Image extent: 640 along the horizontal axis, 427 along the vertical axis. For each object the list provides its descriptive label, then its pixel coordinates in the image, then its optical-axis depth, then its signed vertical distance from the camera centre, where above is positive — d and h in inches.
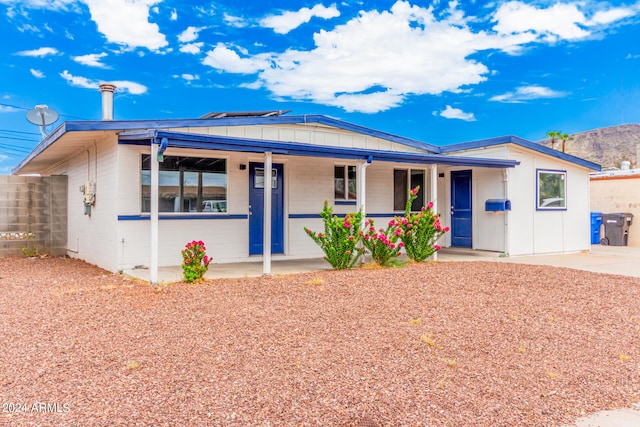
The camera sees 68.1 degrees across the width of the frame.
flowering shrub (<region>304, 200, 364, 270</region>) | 330.0 -15.6
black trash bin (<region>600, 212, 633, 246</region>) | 593.3 -14.8
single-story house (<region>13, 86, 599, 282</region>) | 338.0 +26.9
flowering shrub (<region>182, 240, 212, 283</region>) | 281.0 -27.2
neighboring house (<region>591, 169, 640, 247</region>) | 601.9 +27.9
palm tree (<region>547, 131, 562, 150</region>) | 975.9 +168.2
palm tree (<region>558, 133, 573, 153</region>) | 962.1 +161.4
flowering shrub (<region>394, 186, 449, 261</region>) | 366.4 -12.0
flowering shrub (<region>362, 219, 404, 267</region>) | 342.6 -20.0
